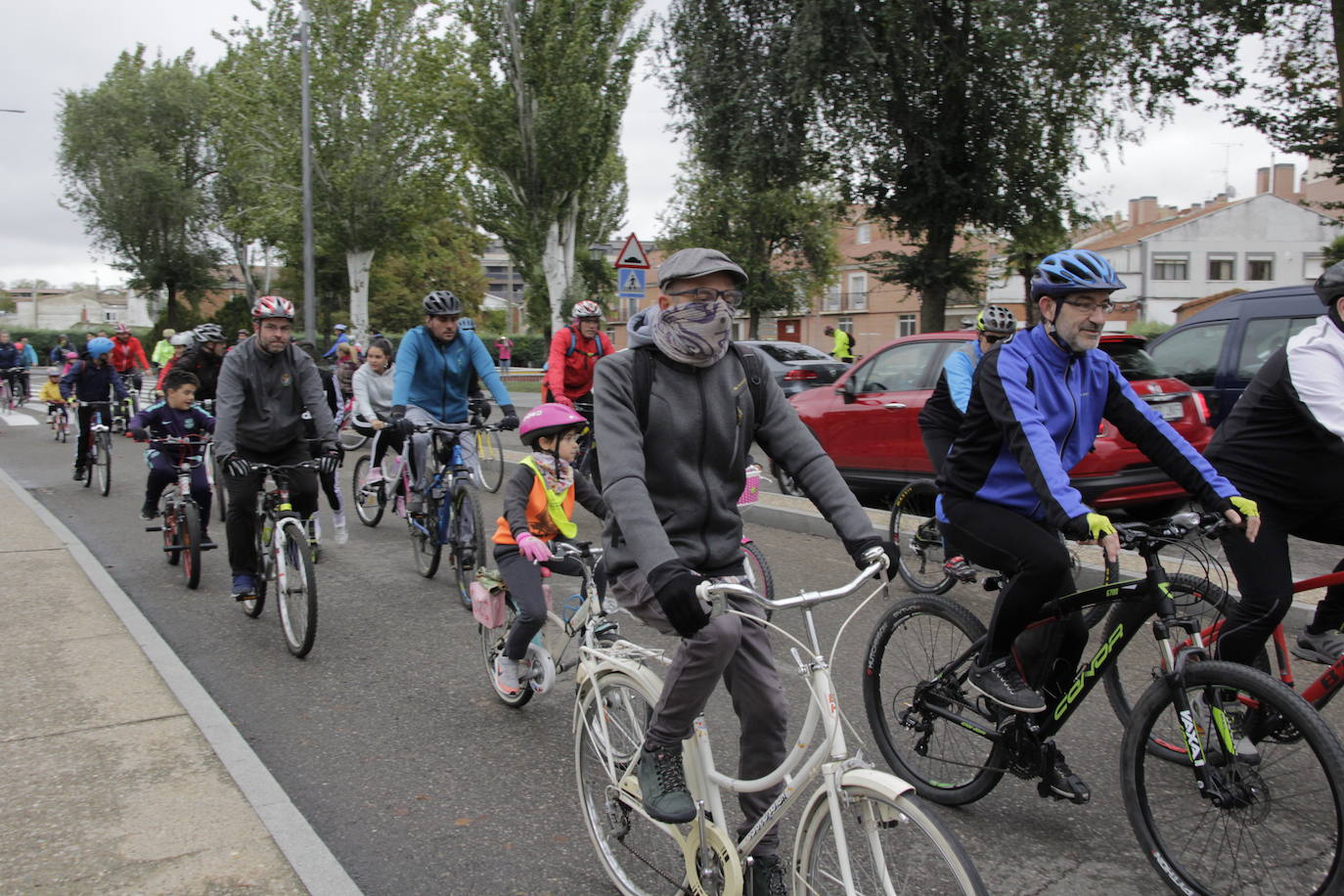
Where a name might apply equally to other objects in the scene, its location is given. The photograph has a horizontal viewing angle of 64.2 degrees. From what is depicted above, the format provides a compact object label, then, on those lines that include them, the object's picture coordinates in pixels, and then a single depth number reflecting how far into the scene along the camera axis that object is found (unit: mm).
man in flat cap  2660
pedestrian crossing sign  13500
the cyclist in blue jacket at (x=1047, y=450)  3314
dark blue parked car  8367
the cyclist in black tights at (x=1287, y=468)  3557
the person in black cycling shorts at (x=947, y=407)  5992
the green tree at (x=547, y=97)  30859
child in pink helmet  4512
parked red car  7879
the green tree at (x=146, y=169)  52875
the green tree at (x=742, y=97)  20281
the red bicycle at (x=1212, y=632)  3252
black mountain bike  2746
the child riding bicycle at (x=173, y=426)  7836
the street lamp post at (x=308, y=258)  25516
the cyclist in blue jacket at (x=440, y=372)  7355
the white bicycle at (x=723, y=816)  2254
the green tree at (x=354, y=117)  37500
